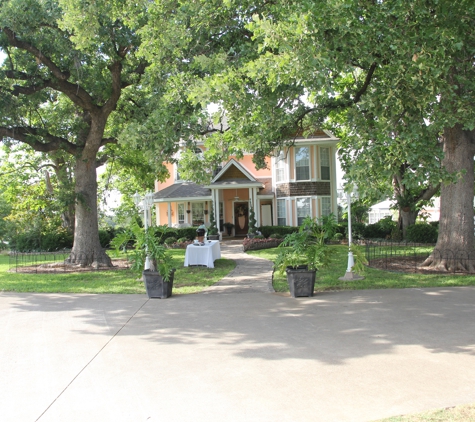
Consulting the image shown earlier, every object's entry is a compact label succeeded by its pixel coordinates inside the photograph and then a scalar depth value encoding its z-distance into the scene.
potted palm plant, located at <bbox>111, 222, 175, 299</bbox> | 10.02
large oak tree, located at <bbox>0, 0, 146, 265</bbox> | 12.52
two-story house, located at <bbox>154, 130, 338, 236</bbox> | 27.66
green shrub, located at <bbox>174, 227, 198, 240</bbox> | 27.78
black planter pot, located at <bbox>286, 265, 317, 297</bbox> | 9.71
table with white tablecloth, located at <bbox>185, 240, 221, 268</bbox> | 15.50
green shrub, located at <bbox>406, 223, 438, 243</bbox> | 22.30
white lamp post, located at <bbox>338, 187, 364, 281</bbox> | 11.94
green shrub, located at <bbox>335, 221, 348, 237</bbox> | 25.21
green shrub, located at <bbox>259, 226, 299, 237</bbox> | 26.46
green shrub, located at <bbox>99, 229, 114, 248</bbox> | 26.59
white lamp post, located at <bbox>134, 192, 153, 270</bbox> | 10.79
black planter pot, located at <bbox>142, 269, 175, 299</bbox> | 10.01
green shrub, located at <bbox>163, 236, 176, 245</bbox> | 26.33
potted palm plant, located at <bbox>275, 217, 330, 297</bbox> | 9.73
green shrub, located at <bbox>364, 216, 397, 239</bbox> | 25.84
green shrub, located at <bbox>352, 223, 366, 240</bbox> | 25.59
